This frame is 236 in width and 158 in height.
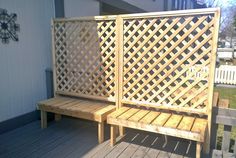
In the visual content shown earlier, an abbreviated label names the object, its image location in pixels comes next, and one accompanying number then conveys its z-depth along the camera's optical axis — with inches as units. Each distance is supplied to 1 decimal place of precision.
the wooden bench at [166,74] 103.1
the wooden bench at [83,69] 129.9
